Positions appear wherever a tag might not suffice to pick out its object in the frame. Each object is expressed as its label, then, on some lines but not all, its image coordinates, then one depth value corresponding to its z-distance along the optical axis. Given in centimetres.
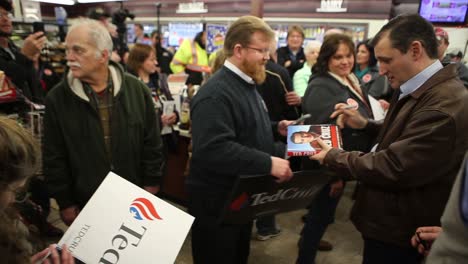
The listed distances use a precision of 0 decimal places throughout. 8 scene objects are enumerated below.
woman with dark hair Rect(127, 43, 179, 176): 302
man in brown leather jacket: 121
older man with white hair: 165
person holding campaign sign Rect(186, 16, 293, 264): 150
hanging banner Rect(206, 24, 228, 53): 560
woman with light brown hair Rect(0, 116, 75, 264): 81
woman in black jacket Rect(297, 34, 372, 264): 208
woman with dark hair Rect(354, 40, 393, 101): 362
